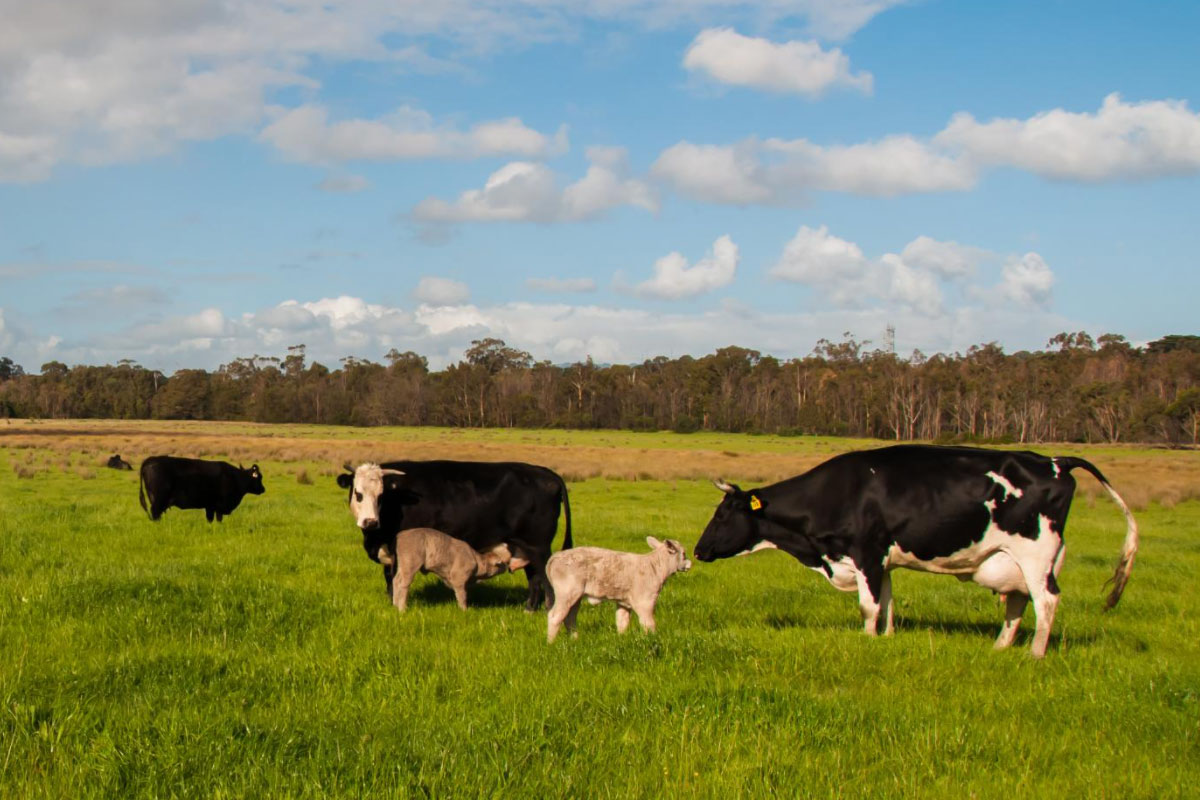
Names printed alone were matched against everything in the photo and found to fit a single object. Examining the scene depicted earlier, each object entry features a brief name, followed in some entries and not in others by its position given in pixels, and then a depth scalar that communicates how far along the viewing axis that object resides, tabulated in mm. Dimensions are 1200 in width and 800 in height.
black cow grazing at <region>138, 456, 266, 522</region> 18828
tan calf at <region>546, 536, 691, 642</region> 8461
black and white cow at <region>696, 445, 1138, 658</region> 9188
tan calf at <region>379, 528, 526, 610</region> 9945
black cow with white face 11125
